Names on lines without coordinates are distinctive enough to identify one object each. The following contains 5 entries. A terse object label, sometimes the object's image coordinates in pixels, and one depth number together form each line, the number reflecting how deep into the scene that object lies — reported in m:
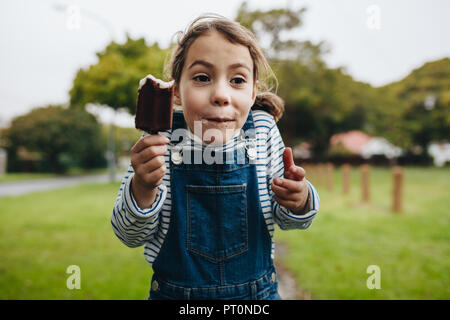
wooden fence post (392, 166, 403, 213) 6.95
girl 1.12
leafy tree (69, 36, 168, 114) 7.34
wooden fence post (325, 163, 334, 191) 11.19
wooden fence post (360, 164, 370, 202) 8.41
